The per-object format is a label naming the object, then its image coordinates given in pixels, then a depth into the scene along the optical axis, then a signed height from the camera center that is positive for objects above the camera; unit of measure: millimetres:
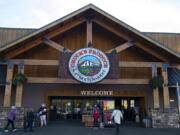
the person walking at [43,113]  13062 -900
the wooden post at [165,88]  13355 +806
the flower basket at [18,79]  13141 +1290
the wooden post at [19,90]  13154 +552
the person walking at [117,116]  10050 -833
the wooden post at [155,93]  13502 +465
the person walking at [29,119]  11089 -1113
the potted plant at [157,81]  13562 +1234
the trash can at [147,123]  13047 -1493
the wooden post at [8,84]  12915 +960
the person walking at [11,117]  11227 -1044
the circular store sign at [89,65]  12844 +2214
